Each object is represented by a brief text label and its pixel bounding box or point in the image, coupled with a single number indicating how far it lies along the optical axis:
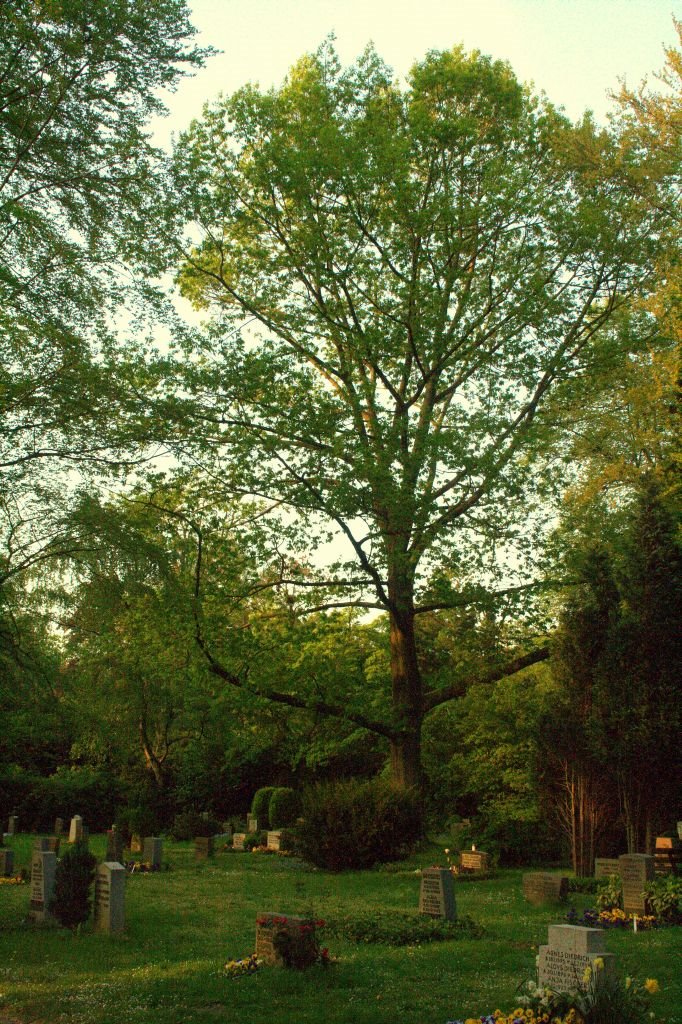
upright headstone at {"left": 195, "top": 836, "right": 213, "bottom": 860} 26.19
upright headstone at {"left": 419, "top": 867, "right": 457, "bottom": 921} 13.80
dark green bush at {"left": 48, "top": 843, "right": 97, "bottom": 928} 13.65
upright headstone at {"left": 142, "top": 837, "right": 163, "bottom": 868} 22.55
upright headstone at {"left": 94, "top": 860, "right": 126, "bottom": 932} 13.08
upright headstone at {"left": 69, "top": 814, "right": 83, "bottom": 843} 26.86
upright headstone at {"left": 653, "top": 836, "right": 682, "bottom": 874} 17.23
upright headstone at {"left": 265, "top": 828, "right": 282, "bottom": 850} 29.81
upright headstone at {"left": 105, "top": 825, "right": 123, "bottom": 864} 22.53
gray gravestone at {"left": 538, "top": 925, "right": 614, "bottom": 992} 7.76
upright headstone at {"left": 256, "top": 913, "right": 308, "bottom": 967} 10.16
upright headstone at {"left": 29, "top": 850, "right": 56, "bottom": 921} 14.23
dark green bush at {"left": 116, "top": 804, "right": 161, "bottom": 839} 29.62
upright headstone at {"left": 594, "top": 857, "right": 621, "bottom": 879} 18.03
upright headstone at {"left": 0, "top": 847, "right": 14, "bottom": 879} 19.95
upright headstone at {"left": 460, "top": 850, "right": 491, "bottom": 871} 21.40
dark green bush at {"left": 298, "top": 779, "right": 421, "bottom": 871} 22.03
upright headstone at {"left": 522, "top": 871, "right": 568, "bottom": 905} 15.77
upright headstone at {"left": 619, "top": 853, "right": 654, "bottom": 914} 13.75
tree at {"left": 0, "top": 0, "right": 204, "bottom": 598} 13.61
